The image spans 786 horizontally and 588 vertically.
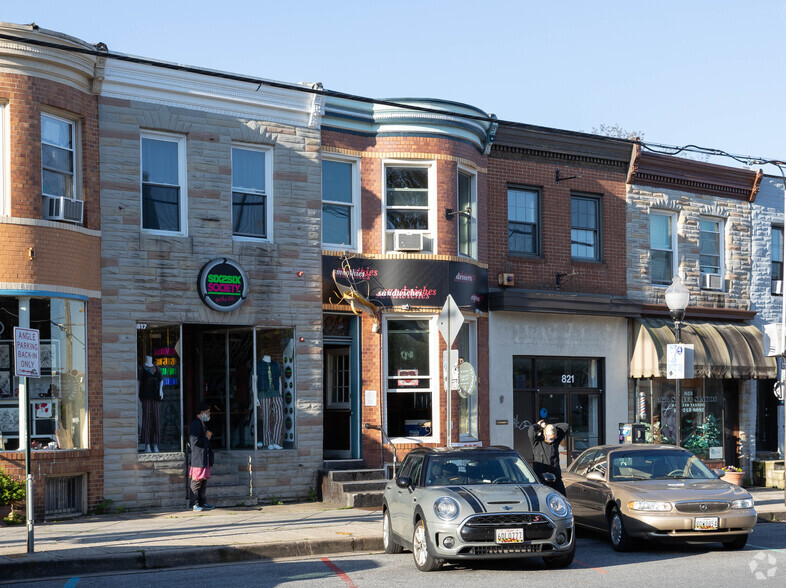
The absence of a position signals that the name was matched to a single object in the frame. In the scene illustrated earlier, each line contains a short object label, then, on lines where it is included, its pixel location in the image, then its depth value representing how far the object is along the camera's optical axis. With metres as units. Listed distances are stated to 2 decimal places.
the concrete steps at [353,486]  18.42
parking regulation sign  12.88
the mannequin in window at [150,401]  18.36
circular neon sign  18.75
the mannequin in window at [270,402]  19.81
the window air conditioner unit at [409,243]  20.58
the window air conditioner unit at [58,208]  16.95
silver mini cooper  11.77
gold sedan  13.36
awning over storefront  24.19
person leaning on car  16.66
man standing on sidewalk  17.44
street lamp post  19.27
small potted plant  23.08
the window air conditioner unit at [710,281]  25.88
